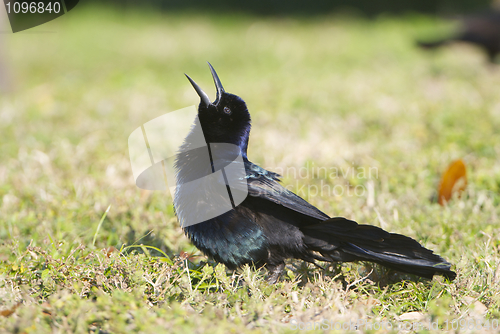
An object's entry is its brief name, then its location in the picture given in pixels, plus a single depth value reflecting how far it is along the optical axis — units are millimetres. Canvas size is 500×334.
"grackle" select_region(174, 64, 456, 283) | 4559
